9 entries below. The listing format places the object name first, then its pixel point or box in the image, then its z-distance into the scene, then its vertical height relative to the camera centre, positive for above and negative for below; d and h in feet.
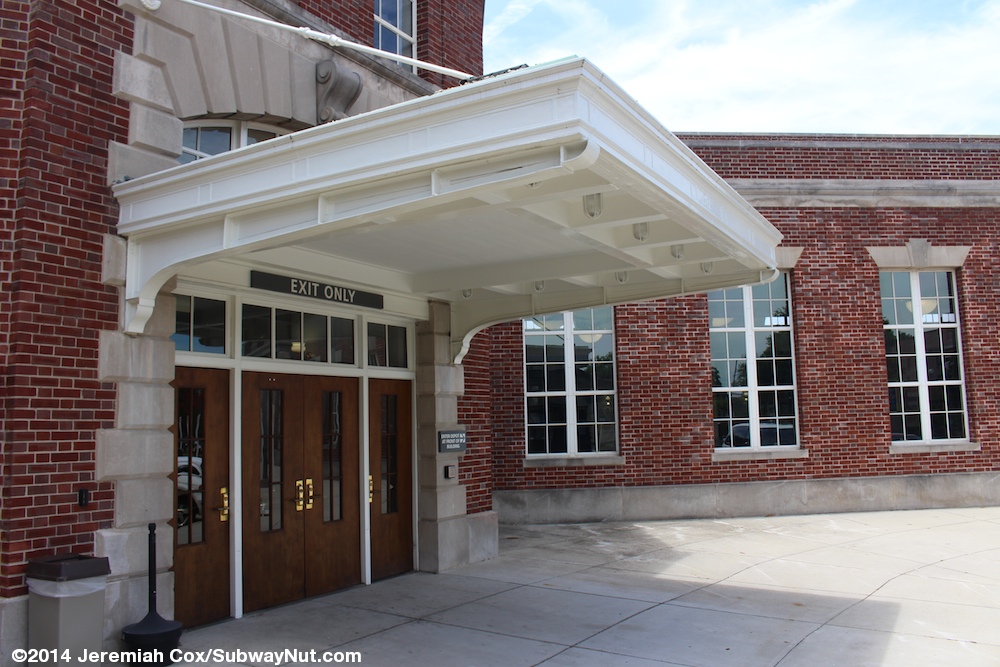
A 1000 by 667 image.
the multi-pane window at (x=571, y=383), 46.68 +2.04
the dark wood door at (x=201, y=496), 22.61 -1.90
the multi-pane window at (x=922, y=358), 48.42 +3.02
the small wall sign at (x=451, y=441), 32.09 -0.77
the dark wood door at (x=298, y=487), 24.91 -1.99
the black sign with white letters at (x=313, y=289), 24.89 +4.37
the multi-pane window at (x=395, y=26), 34.35 +16.74
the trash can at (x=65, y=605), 17.34 -3.70
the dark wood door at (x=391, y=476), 30.32 -2.00
